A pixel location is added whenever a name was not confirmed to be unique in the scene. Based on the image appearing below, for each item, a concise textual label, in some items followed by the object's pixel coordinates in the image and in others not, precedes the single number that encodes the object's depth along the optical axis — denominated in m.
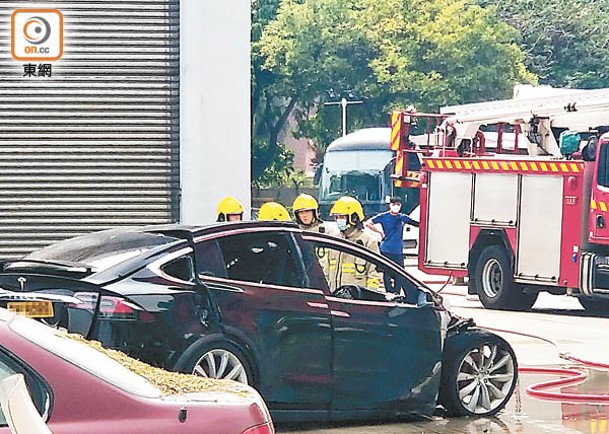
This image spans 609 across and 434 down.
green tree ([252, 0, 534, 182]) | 50.50
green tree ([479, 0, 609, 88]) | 58.28
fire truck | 18.61
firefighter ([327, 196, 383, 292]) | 10.67
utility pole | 49.69
